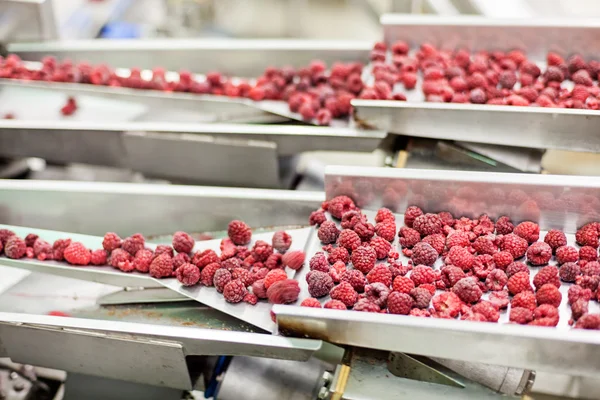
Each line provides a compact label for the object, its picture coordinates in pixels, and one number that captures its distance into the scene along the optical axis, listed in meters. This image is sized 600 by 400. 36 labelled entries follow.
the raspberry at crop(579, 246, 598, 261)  1.25
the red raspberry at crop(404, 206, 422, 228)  1.31
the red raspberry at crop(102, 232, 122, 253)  1.33
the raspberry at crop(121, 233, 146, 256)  1.33
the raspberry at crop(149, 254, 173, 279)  1.30
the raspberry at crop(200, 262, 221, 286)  1.29
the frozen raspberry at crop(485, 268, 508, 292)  1.24
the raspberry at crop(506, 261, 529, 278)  1.25
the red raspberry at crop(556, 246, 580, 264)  1.25
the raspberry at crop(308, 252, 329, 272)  1.26
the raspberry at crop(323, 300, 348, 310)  1.22
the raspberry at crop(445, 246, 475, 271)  1.26
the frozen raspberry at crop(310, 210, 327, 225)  1.32
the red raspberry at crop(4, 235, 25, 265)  1.33
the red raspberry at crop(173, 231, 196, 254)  1.32
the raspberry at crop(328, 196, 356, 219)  1.32
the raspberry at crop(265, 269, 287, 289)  1.26
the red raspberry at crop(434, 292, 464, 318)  1.22
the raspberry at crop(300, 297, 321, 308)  1.23
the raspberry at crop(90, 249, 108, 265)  1.33
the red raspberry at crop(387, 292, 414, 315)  1.22
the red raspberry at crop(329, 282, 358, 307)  1.23
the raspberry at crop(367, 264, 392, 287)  1.25
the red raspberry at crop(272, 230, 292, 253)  1.31
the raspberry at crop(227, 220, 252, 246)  1.32
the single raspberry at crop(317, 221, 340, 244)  1.30
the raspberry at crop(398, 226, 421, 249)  1.29
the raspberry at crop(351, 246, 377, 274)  1.26
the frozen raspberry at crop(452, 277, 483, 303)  1.22
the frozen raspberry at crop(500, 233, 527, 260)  1.27
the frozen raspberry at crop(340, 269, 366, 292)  1.25
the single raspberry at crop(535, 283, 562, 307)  1.21
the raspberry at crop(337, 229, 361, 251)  1.28
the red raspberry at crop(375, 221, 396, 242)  1.30
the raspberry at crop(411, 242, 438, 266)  1.27
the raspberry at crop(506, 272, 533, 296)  1.23
